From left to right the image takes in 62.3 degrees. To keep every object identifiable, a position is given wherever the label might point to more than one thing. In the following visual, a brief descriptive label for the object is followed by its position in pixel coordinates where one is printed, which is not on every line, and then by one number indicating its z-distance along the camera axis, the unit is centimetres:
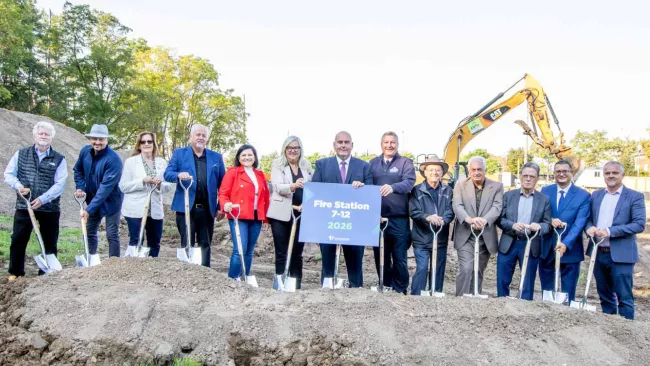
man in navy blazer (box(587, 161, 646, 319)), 561
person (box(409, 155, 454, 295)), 606
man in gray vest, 590
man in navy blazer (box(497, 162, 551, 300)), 588
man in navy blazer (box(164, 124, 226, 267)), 609
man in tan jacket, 596
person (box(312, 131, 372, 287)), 611
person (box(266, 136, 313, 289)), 604
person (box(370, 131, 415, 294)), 612
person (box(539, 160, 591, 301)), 586
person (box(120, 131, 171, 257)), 619
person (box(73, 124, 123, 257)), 614
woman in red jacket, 601
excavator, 1478
